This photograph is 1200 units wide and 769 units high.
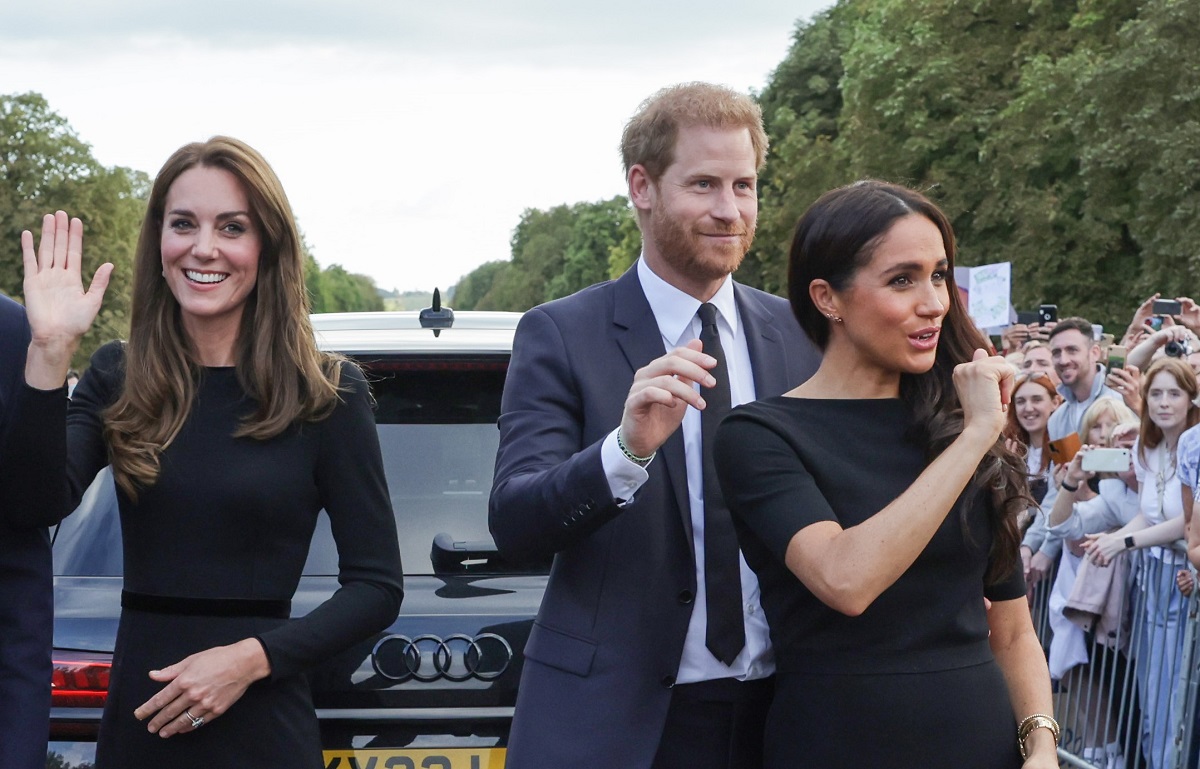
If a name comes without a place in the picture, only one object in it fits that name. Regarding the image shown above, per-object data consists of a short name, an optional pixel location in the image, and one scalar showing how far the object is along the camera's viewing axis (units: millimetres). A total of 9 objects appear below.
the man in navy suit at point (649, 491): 3016
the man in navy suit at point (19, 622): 2840
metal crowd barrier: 6676
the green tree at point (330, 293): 164125
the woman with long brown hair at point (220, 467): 3082
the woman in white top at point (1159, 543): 6891
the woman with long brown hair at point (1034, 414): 10039
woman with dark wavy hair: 2705
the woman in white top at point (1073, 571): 7961
